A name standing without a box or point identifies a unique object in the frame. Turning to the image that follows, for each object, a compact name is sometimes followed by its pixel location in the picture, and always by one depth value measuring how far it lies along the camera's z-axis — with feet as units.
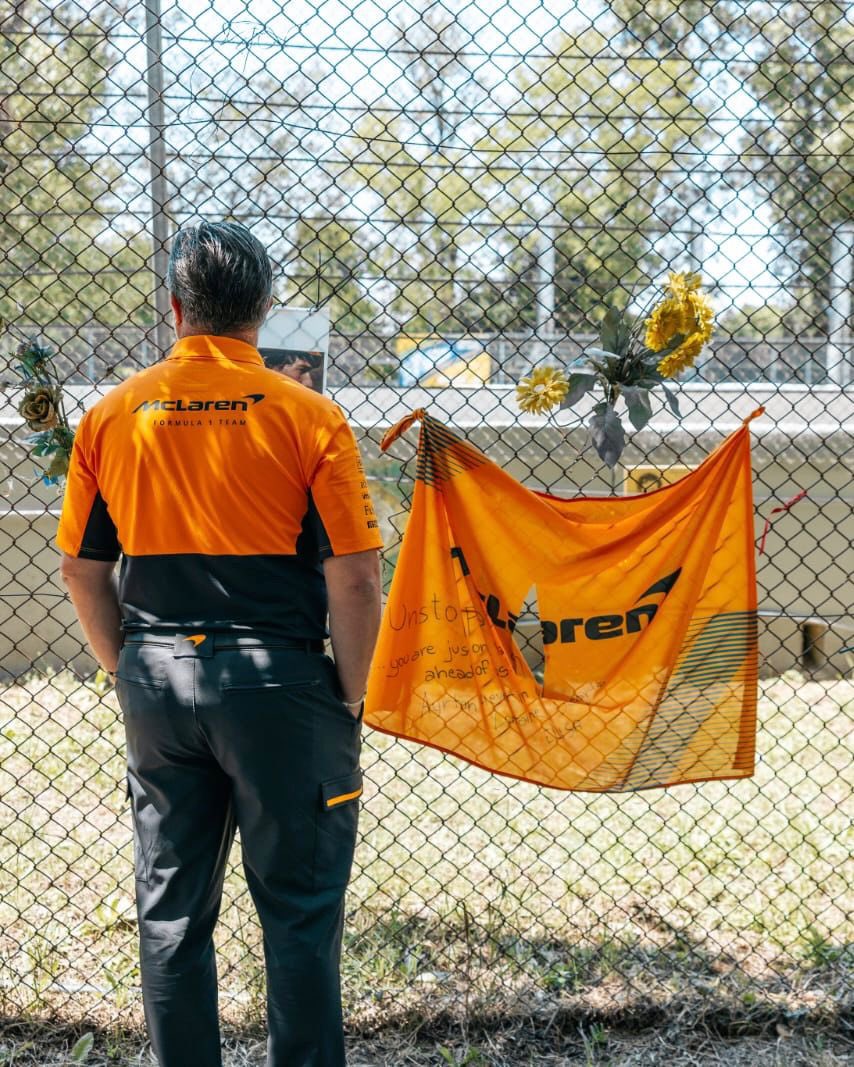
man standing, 6.43
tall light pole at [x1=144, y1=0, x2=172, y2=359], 9.31
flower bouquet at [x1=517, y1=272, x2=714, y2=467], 8.05
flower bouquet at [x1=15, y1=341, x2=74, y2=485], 8.41
